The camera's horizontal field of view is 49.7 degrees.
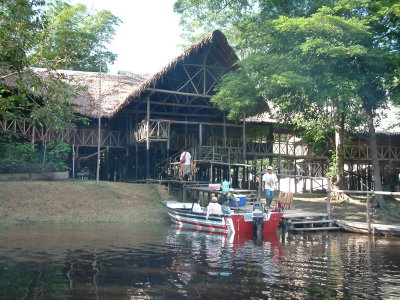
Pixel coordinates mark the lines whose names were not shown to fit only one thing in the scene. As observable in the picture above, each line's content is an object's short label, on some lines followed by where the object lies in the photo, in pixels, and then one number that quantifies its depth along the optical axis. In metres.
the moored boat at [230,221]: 13.26
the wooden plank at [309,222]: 14.71
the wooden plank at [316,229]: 14.64
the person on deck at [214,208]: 13.78
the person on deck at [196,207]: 15.21
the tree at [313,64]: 15.46
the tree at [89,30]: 29.89
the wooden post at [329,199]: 15.71
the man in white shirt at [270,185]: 14.79
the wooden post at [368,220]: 14.20
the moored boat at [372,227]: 13.73
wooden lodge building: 20.56
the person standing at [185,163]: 18.89
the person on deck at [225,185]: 16.09
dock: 14.73
